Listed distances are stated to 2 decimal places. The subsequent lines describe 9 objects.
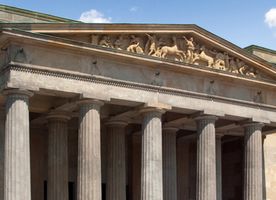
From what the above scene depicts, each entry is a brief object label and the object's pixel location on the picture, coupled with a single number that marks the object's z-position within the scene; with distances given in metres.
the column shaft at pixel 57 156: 40.12
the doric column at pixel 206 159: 40.91
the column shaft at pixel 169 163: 45.06
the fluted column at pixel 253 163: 43.38
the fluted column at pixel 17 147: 33.25
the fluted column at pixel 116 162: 42.31
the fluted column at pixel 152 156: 38.34
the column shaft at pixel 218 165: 46.78
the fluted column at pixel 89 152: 35.94
